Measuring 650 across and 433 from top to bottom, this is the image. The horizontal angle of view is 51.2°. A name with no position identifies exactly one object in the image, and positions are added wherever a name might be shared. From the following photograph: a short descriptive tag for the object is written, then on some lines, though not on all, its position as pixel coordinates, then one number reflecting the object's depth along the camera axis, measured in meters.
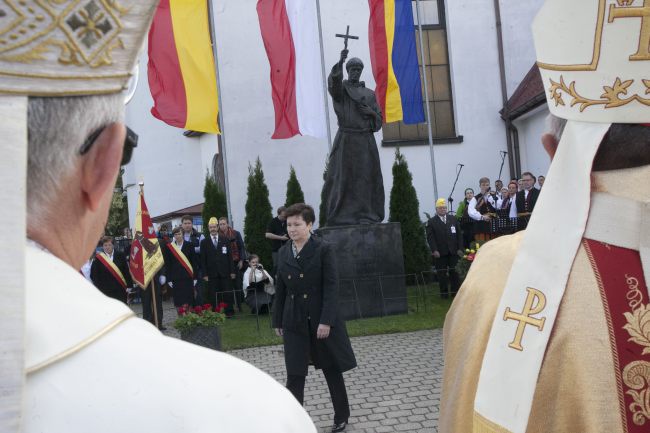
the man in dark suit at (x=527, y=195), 12.96
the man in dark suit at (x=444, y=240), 13.18
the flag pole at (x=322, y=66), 15.07
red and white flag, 13.18
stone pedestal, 10.66
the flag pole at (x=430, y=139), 15.63
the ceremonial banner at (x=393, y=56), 14.04
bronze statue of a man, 11.18
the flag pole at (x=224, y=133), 15.58
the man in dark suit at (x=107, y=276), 12.02
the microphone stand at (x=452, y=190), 17.94
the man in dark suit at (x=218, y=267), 13.35
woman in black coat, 5.66
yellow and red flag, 12.22
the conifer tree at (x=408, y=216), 15.44
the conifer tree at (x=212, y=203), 17.44
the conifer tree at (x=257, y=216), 16.22
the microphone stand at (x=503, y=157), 18.48
